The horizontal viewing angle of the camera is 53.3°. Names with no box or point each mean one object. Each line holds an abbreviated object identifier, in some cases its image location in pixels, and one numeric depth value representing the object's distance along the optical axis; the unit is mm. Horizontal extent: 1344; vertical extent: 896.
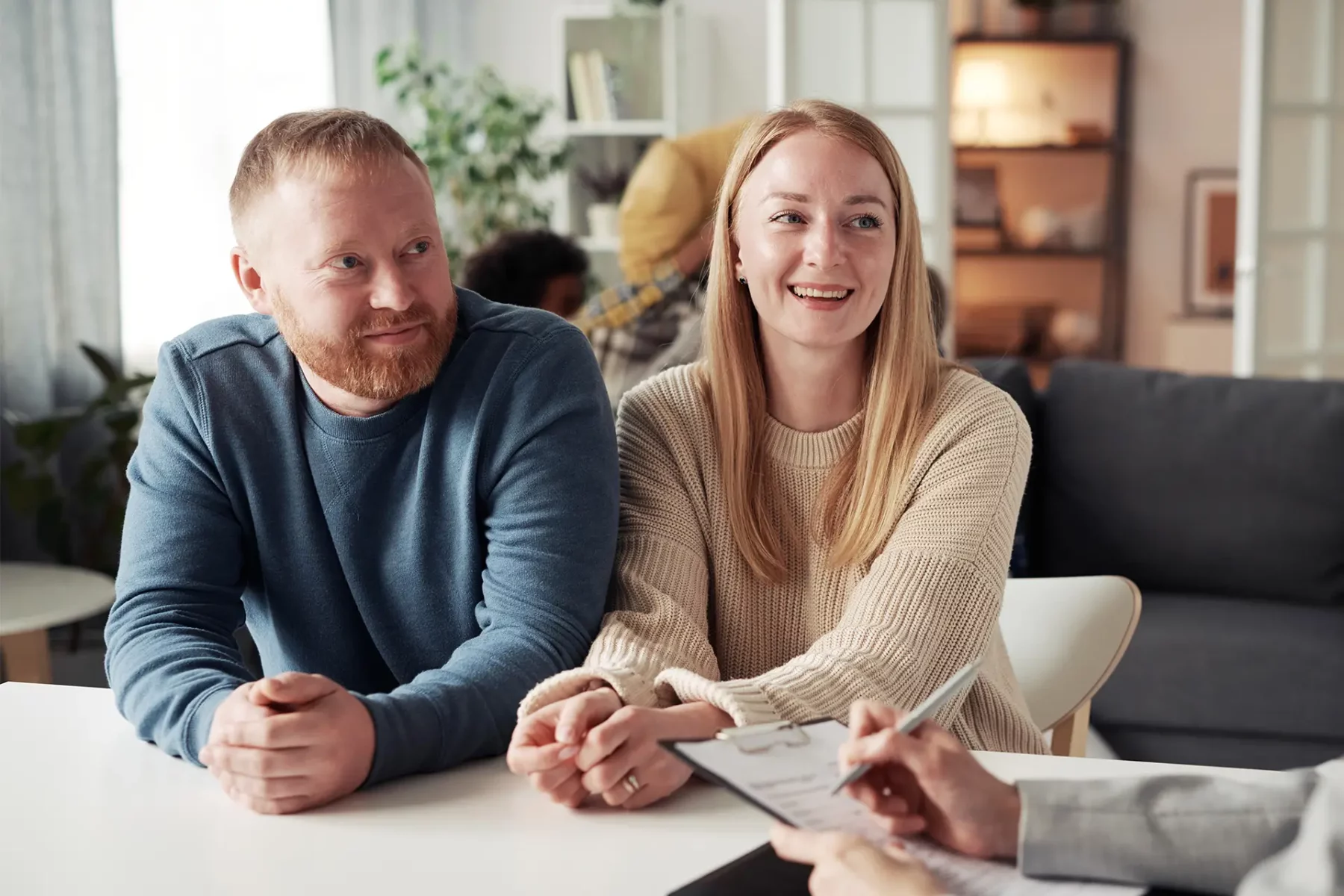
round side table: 2793
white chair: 1602
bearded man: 1210
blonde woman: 1231
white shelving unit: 4910
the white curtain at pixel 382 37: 4703
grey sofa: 2621
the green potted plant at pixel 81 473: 3475
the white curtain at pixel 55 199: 3521
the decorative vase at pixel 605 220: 4953
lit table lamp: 5984
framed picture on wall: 6023
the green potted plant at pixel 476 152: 4582
